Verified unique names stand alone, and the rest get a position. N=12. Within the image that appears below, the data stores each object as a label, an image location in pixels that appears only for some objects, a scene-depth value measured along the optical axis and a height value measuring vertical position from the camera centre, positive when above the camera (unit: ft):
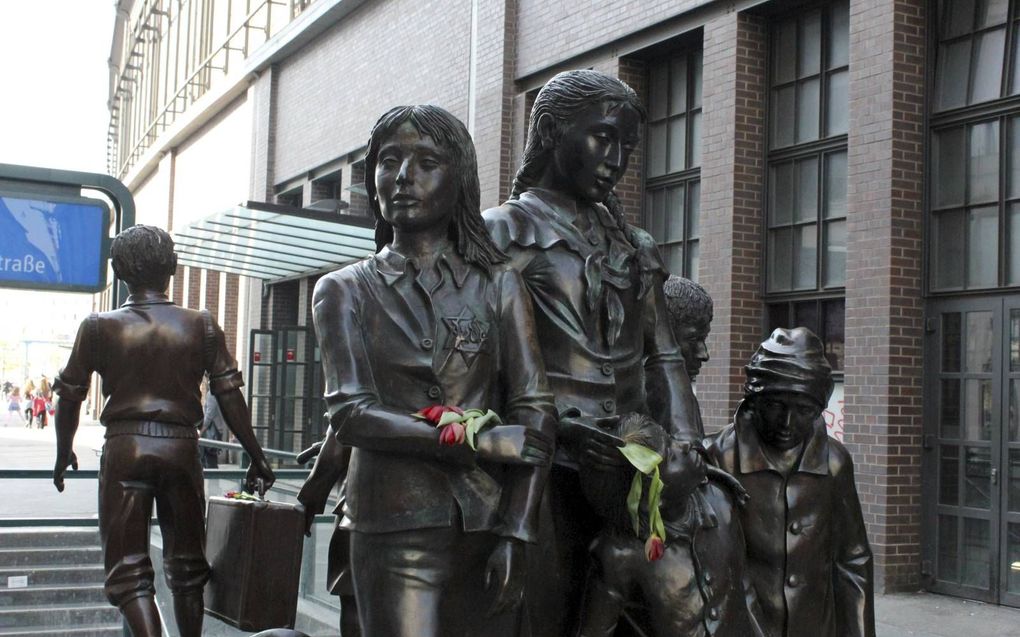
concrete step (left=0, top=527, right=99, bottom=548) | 28.96 -4.51
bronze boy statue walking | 20.56 -1.24
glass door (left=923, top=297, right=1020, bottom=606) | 34.17 -2.08
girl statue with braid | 11.46 +0.66
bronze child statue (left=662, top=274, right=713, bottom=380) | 15.01 +0.56
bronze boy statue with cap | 12.42 -1.33
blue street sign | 21.15 +1.72
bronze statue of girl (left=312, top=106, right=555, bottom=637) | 10.00 -0.32
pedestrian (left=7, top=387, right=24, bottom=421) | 171.42 -8.23
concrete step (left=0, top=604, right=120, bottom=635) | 27.66 -6.09
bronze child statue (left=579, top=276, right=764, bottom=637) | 10.73 -1.77
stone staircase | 28.09 -5.52
